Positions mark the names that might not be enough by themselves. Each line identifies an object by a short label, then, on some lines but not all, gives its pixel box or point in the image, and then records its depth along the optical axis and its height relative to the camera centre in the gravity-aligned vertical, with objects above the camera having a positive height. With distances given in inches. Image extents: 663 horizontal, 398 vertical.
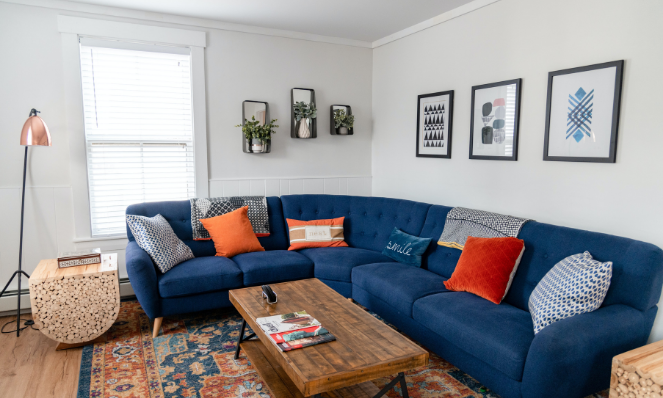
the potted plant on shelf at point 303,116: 166.2 +15.9
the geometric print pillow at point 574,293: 81.1 -26.3
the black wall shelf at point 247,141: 158.2 +5.6
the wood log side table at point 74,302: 104.1 -37.0
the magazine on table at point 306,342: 75.6 -33.7
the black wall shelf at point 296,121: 167.5 +14.3
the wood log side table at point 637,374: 68.4 -35.8
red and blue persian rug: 90.2 -49.8
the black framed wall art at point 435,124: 145.2 +11.7
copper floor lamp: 116.9 +5.6
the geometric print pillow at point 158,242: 120.4 -25.1
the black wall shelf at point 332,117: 174.0 +16.2
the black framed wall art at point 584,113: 97.6 +10.9
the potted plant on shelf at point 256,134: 154.9 +8.0
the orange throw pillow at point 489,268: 99.4 -26.7
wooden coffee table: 68.8 -34.3
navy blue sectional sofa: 76.7 -33.0
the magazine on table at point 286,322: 82.4 -33.4
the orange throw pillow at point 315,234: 149.9 -27.6
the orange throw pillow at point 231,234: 137.8 -25.5
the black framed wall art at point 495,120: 121.6 +11.1
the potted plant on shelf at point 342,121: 172.2 +14.3
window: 139.6 +9.9
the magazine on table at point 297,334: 78.0 -33.4
